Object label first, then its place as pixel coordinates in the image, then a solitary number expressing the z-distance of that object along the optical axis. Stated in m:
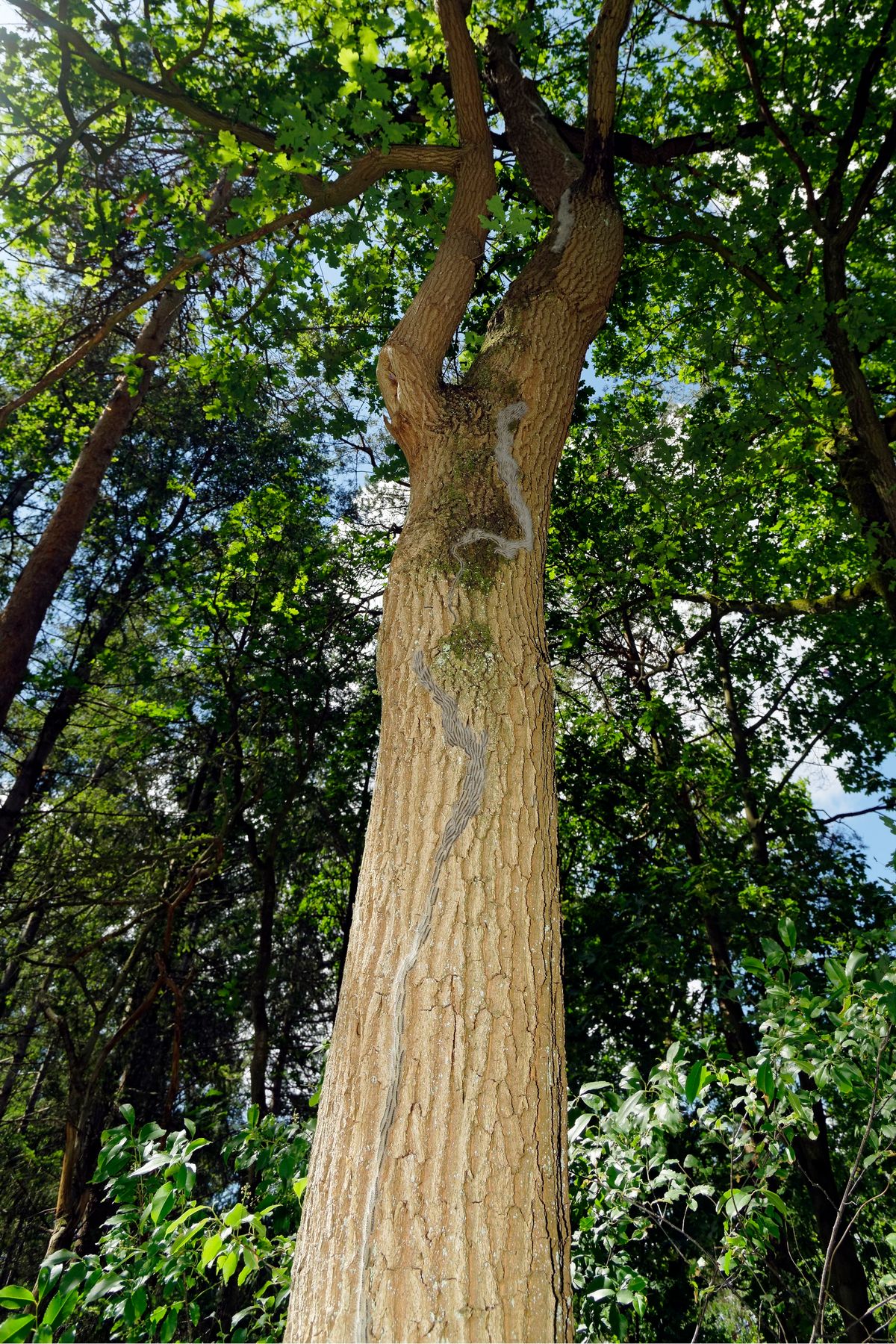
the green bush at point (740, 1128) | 1.87
